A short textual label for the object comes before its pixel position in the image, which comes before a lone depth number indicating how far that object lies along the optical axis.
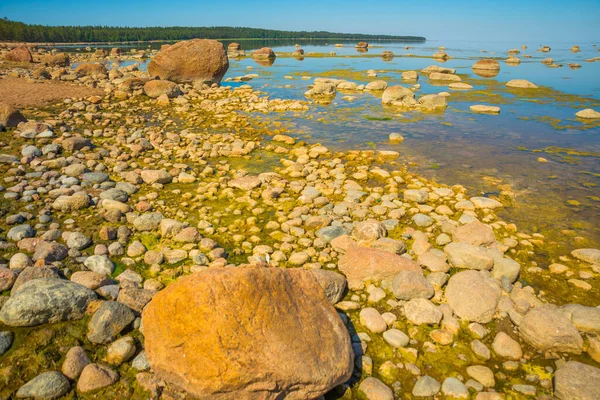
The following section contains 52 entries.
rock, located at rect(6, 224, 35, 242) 4.72
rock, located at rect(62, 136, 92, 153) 8.41
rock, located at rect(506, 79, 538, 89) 22.02
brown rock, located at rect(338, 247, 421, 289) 4.19
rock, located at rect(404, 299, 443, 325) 3.62
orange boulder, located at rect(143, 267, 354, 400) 2.38
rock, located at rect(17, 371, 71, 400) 2.61
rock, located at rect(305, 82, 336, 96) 18.22
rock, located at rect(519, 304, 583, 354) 3.29
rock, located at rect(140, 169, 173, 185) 6.80
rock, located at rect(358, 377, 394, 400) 2.82
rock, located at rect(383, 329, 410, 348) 3.37
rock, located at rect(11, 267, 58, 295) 3.65
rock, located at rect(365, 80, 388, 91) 19.98
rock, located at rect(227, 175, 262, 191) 6.71
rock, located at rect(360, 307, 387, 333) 3.54
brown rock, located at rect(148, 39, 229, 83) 19.17
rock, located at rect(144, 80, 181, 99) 15.96
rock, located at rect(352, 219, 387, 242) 4.98
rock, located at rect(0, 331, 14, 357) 2.98
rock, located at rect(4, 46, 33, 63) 31.91
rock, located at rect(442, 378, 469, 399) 2.87
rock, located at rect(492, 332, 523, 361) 3.26
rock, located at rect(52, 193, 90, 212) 5.61
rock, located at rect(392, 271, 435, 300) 3.92
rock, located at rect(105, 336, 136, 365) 2.99
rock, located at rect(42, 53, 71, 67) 29.78
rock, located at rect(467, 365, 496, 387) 2.99
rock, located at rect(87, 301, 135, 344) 3.15
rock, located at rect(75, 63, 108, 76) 22.67
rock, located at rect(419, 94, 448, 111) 15.10
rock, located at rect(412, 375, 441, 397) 2.90
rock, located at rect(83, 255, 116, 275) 4.23
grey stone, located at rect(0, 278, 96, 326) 3.18
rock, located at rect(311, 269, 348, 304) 3.84
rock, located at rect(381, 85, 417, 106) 15.95
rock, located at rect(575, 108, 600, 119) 13.94
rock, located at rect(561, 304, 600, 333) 3.48
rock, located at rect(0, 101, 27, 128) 9.97
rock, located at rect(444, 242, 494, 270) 4.39
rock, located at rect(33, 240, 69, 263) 4.29
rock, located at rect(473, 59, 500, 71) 34.46
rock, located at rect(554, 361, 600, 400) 2.75
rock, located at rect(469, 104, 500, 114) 14.80
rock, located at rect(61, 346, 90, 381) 2.82
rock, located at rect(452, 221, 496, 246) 4.93
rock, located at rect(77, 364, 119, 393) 2.72
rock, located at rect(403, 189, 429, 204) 6.31
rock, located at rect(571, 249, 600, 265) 4.64
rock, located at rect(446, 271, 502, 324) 3.68
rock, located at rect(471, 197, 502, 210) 6.13
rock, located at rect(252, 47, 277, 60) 44.80
